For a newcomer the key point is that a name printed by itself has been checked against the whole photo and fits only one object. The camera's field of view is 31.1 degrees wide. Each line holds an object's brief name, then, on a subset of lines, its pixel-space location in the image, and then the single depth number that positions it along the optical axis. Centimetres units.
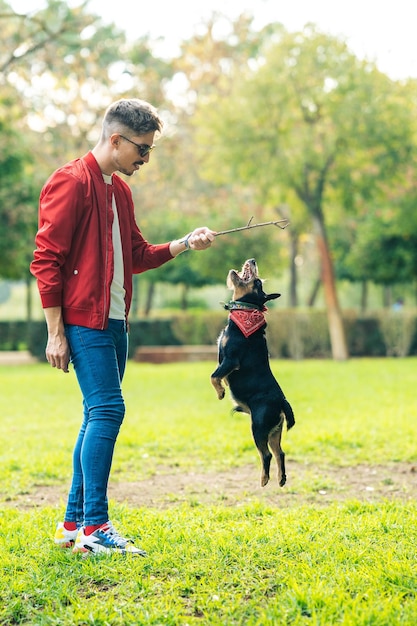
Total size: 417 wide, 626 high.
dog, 366
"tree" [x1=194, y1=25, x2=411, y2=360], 2097
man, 385
